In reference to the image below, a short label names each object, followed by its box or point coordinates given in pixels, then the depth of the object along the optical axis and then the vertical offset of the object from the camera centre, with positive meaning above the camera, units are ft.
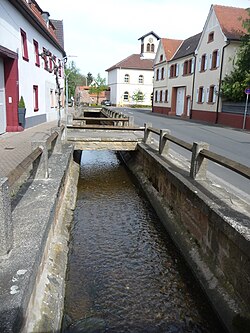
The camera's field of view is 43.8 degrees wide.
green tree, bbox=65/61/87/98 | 207.41 +9.99
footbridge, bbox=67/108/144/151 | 36.83 -4.77
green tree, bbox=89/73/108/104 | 242.47 +9.08
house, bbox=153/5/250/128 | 81.87 +10.02
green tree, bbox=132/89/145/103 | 209.32 +1.89
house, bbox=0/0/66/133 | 43.97 +5.19
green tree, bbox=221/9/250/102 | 72.79 +6.00
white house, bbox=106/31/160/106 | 208.85 +15.30
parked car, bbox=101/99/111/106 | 222.09 -3.51
